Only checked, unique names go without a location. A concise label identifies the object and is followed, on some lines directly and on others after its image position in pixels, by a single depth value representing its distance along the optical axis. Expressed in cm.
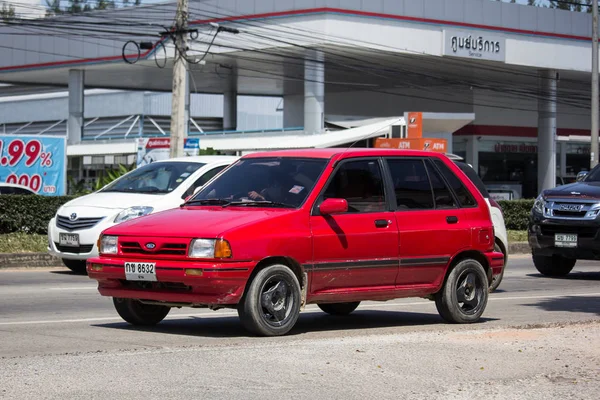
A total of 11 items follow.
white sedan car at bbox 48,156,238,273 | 1669
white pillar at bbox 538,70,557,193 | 5647
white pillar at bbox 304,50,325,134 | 4731
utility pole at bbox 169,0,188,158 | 2800
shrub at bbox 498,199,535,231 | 2967
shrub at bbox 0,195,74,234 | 2166
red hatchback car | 915
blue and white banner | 2967
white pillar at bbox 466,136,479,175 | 6259
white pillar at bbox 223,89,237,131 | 6234
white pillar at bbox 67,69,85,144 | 5628
